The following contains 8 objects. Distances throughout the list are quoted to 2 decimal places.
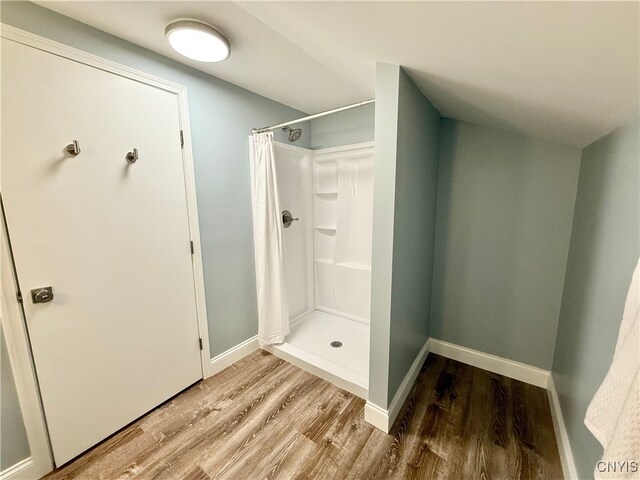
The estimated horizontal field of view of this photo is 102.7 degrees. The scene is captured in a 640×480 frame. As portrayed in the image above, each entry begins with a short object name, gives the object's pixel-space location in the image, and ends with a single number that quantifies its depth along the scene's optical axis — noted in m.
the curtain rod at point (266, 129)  1.73
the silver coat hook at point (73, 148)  1.28
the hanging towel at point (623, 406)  0.59
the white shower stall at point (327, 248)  2.50
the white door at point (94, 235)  1.20
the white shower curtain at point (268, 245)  2.14
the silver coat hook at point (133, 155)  1.49
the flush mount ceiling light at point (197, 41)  1.27
